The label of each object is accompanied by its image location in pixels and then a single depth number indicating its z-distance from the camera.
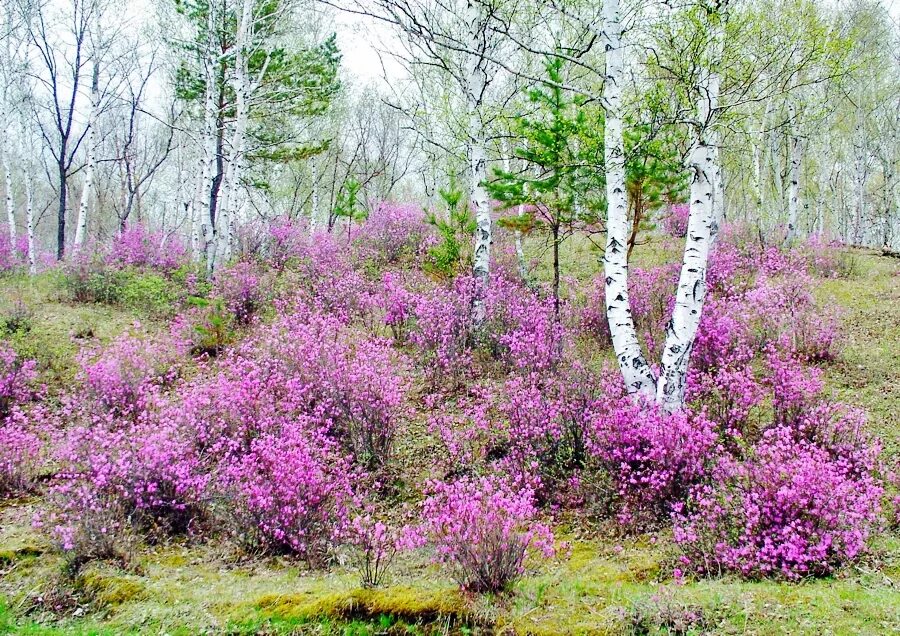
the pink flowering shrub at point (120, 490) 4.28
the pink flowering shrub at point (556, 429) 5.66
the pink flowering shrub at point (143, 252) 13.66
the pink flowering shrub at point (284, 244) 14.63
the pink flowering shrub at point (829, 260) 12.67
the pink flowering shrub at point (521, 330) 7.80
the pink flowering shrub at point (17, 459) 5.41
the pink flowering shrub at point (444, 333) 8.28
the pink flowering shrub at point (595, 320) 9.54
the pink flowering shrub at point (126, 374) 6.98
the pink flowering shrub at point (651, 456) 4.93
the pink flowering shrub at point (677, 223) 16.97
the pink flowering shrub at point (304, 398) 6.08
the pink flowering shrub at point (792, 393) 5.90
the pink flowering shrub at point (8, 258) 15.06
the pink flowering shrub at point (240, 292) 10.50
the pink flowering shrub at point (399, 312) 9.86
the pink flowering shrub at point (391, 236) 15.87
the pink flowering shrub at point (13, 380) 7.07
